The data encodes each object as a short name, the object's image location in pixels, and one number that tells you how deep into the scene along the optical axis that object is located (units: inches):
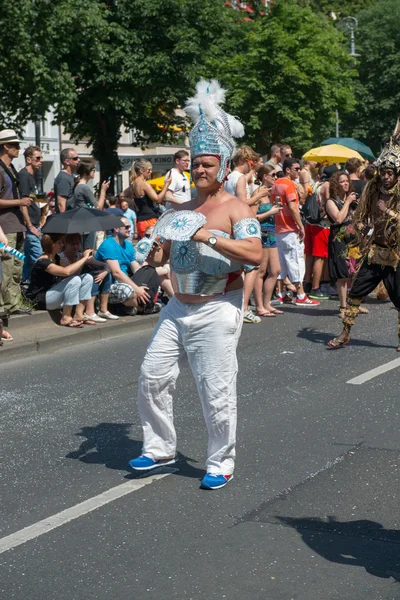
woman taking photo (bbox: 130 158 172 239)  559.8
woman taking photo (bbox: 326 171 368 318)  507.2
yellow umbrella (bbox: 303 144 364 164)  880.3
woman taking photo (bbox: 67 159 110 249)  521.3
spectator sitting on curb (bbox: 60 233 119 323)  466.9
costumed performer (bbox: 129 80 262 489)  232.5
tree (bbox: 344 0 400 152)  2174.0
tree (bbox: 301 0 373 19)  2536.2
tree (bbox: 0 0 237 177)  1347.2
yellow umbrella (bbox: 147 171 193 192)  901.2
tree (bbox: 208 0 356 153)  1542.8
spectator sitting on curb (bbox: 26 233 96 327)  459.5
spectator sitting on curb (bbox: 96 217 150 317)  492.1
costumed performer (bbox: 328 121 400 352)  385.1
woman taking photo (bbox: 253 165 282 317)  519.5
